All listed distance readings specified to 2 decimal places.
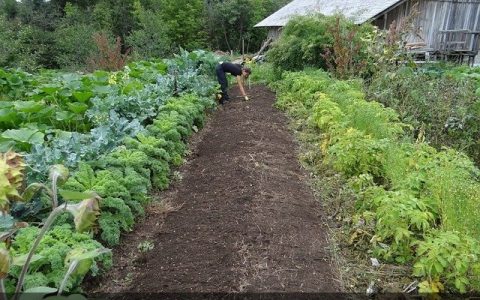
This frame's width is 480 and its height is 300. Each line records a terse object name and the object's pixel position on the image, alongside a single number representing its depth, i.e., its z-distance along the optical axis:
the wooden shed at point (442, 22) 15.41
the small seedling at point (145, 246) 3.72
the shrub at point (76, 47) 22.48
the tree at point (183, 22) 29.05
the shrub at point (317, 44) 9.84
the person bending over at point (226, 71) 10.23
